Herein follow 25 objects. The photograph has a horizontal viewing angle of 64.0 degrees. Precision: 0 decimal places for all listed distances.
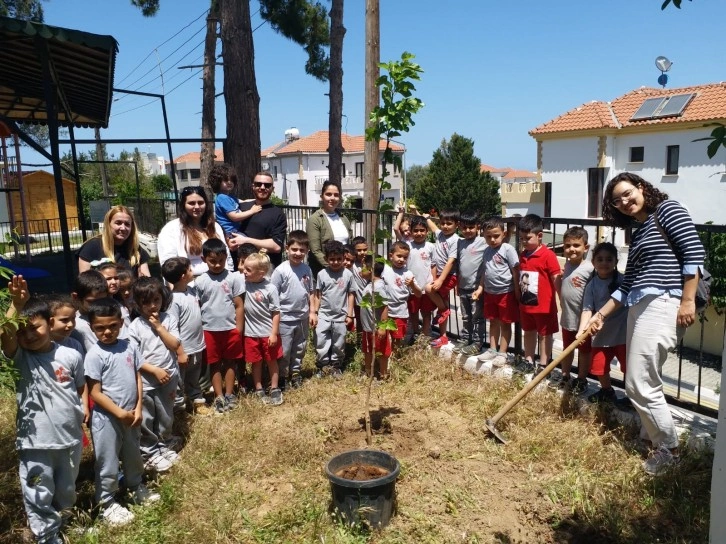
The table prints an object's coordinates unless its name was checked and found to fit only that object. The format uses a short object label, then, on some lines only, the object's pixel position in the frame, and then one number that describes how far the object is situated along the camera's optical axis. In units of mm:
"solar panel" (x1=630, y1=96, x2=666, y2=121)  30141
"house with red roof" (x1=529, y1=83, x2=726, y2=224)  28109
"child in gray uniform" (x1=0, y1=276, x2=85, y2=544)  2922
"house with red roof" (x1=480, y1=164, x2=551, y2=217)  36631
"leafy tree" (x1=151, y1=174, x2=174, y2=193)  47500
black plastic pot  3025
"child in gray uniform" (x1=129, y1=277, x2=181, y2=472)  3805
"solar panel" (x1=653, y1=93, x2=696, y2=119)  28844
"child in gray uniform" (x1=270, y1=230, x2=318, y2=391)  5039
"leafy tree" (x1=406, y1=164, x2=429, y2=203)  82012
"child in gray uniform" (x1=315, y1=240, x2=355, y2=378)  5227
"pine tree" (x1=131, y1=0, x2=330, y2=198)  7973
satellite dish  29650
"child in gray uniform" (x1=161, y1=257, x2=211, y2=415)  4348
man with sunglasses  5383
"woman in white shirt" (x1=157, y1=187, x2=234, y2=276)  4719
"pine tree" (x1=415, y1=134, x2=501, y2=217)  40625
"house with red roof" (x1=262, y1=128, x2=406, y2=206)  56656
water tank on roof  61281
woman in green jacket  5688
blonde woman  4273
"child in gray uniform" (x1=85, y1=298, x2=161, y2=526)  3299
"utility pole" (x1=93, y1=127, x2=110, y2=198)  27356
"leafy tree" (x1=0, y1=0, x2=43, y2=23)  21828
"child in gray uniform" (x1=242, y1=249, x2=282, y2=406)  4785
